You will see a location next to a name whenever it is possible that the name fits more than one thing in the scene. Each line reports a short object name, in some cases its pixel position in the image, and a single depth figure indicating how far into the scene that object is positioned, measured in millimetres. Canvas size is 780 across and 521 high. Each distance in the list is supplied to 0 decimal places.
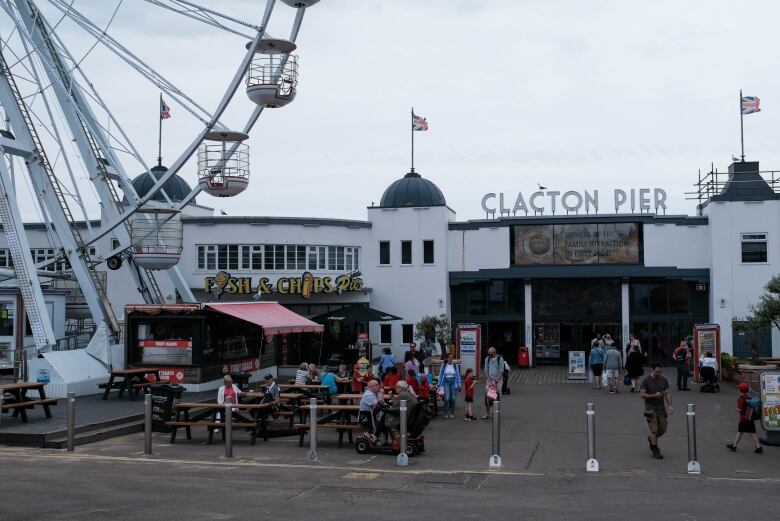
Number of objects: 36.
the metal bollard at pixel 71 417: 16953
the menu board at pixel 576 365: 32344
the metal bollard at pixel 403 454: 15633
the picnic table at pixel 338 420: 17703
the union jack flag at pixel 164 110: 44812
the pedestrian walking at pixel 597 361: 29375
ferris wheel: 25875
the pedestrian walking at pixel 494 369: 22562
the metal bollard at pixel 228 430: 16562
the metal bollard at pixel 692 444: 14922
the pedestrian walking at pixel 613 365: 27750
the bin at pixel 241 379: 25000
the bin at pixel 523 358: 39312
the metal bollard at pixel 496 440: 15398
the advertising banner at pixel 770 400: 17422
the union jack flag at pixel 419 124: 46469
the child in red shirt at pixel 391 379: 22359
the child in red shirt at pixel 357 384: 23588
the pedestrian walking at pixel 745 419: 16953
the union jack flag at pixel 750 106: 41688
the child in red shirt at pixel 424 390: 21531
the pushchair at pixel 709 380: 27578
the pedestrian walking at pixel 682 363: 28438
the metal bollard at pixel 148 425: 16672
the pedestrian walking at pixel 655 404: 16594
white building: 39344
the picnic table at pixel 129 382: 23719
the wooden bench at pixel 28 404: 18922
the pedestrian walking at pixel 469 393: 21641
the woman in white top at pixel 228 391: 19188
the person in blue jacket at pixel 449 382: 22297
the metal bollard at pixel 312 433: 16219
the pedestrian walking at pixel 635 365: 27688
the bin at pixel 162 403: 19391
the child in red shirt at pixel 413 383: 21016
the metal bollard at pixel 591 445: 15086
